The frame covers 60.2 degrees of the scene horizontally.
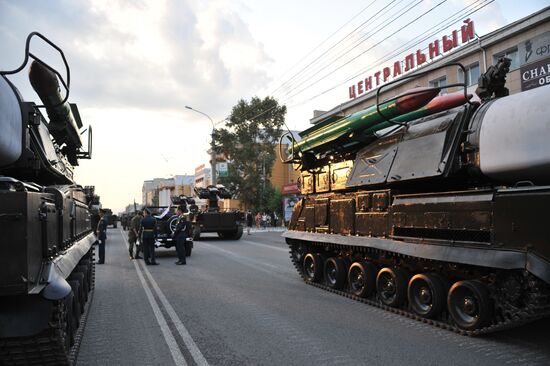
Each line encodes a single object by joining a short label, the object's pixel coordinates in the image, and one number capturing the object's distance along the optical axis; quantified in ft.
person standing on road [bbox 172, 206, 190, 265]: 44.65
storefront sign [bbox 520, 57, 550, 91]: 69.97
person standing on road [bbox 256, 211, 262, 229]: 130.21
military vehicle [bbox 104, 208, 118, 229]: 139.56
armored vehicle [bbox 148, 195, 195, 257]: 51.80
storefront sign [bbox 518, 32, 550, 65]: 72.33
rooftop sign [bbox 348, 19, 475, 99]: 85.87
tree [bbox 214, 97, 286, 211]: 126.21
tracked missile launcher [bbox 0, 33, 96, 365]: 11.11
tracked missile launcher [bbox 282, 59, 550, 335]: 16.83
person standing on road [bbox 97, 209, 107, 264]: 46.50
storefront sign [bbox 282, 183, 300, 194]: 138.51
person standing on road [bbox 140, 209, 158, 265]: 45.32
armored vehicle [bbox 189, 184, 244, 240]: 77.41
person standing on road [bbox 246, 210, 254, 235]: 105.44
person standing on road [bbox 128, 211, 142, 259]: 51.06
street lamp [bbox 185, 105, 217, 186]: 111.24
